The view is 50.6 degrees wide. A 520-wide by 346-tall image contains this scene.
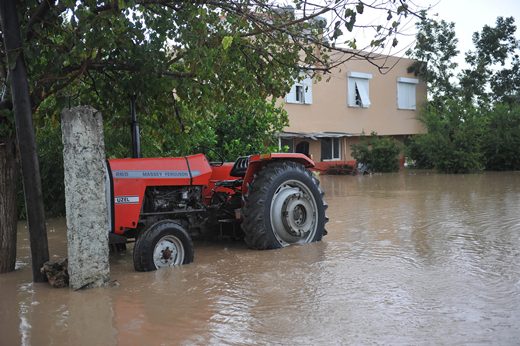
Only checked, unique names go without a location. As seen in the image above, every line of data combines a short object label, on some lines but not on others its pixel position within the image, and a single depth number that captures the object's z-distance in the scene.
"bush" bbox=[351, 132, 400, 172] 27.27
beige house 25.92
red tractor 6.02
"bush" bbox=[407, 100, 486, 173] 25.94
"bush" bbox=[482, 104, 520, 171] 27.56
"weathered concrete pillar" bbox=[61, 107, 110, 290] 5.23
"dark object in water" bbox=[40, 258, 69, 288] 5.37
